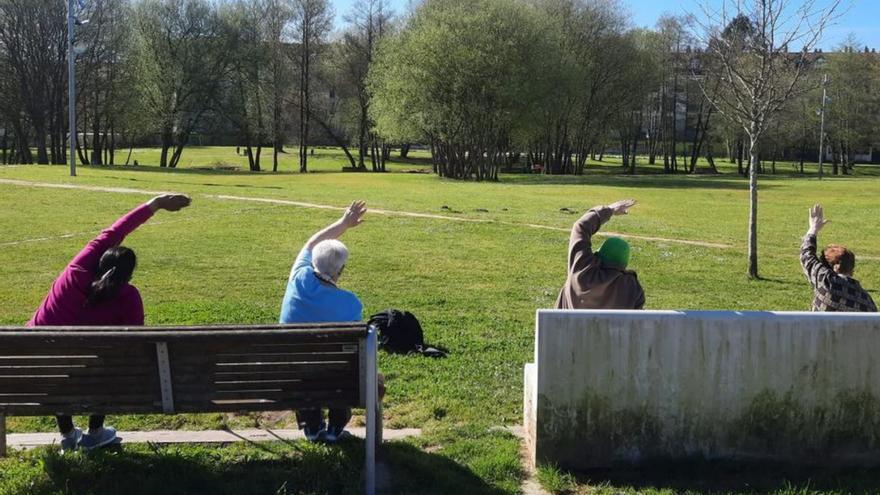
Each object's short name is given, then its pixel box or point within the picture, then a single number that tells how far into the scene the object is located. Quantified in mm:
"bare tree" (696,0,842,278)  11250
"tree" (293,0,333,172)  58906
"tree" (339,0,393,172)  61438
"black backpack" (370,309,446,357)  6781
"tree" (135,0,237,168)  53344
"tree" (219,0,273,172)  56375
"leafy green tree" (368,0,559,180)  43719
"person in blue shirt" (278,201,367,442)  4273
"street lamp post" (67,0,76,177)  29750
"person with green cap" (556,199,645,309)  4699
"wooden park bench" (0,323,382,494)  3680
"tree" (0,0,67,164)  48875
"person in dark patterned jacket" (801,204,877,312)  5207
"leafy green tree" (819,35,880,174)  66938
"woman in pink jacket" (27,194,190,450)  4156
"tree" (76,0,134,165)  50688
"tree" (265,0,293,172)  58594
